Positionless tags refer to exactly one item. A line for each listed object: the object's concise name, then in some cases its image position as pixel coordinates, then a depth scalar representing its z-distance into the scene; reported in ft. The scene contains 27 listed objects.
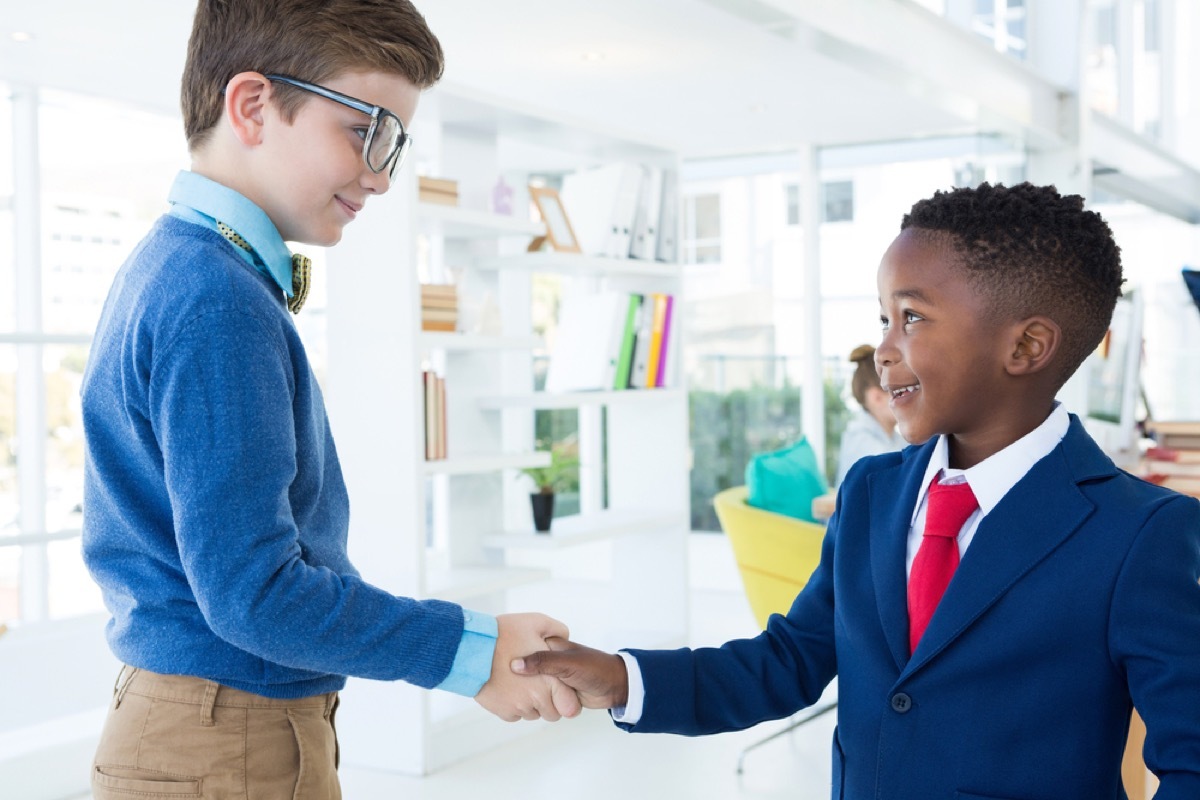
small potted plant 14.42
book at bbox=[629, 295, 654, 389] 15.92
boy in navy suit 3.84
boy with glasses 3.75
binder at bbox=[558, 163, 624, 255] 15.69
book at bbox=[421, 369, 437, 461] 12.46
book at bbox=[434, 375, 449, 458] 12.59
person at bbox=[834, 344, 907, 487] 14.34
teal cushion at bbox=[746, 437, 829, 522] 14.19
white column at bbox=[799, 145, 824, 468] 22.56
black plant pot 14.42
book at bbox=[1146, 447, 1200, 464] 13.38
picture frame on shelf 14.49
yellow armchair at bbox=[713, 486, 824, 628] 13.28
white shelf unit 12.21
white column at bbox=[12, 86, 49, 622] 14.74
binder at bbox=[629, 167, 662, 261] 16.25
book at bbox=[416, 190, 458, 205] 12.53
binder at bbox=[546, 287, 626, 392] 15.46
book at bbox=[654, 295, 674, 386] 16.40
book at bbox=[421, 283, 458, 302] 12.55
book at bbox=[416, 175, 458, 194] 12.54
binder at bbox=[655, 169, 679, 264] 16.70
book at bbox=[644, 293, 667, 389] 16.11
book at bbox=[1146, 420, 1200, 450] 14.44
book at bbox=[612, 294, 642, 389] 15.66
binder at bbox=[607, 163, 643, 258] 15.79
